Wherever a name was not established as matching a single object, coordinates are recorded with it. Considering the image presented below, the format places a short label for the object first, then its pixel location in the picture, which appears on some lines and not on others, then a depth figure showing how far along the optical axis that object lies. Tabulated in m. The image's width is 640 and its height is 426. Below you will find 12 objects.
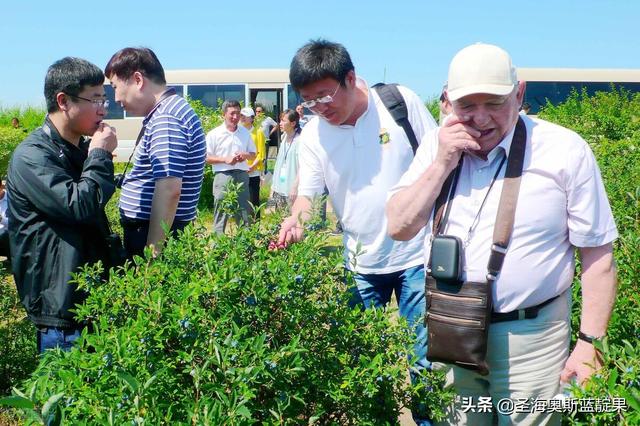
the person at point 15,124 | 17.26
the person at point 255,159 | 9.58
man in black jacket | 2.64
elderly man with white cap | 2.02
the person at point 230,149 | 8.52
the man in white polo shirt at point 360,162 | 2.89
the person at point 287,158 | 8.48
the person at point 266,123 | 14.63
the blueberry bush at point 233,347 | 1.67
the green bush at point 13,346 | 4.01
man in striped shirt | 2.93
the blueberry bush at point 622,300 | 1.75
